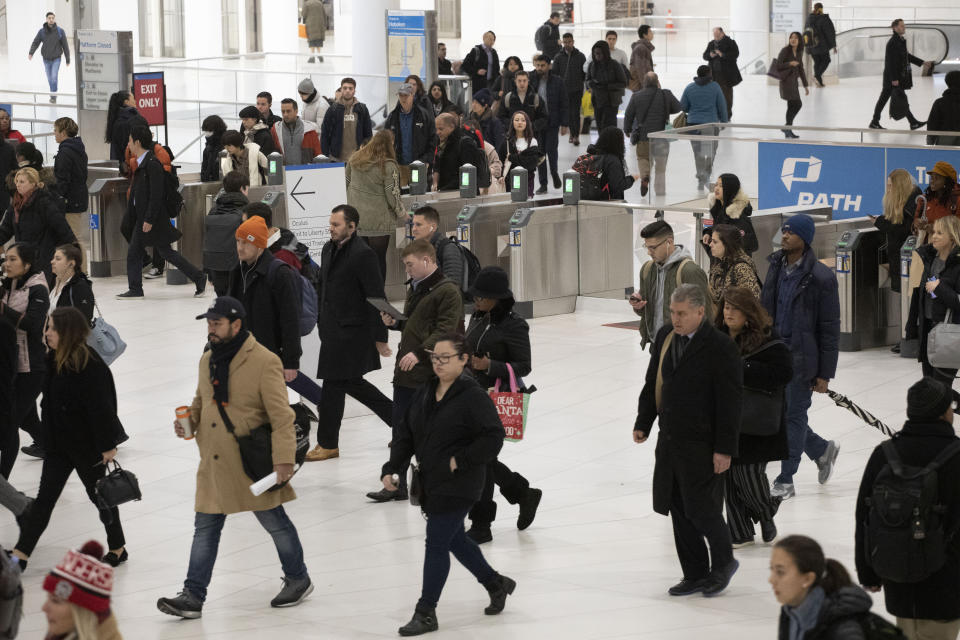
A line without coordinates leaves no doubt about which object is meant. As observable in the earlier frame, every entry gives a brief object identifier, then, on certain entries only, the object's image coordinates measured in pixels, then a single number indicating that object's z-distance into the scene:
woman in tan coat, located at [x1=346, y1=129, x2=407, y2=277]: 27.92
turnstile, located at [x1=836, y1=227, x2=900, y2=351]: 26.81
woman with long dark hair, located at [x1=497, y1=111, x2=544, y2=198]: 38.78
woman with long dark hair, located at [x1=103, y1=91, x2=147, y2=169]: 37.03
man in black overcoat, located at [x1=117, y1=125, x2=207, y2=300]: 31.52
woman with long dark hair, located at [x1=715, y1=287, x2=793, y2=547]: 15.77
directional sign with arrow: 25.70
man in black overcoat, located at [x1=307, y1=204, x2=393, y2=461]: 19.62
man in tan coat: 14.28
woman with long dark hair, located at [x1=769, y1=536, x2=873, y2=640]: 9.32
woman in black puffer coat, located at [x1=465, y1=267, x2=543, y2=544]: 16.45
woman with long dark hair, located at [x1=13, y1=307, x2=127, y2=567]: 15.46
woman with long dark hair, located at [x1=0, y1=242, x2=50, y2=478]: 18.03
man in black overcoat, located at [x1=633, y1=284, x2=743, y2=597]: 14.49
